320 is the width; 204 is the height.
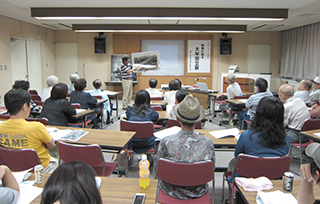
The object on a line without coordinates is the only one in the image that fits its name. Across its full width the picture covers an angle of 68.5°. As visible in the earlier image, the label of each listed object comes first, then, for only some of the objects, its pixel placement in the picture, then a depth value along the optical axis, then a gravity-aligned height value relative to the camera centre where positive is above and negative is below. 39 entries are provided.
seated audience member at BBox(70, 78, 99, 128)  4.59 -0.46
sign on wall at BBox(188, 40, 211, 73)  9.73 +0.79
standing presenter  7.55 -0.23
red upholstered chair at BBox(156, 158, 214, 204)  1.63 -0.70
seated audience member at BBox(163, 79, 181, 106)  4.57 -0.37
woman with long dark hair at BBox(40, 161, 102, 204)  0.82 -0.40
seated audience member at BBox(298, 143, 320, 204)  0.95 -0.55
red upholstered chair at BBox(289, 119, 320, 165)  3.12 -0.67
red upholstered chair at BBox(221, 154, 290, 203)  1.82 -0.72
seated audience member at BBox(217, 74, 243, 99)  5.57 -0.35
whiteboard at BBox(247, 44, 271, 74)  10.02 +0.69
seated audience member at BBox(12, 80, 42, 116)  3.72 -0.25
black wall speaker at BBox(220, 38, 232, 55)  9.59 +1.15
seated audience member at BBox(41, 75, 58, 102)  5.18 -0.26
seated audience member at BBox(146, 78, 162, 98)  5.32 -0.37
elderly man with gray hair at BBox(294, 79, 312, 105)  4.44 -0.29
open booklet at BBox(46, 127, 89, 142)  2.53 -0.68
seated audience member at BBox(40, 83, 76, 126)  3.31 -0.48
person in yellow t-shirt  2.08 -0.48
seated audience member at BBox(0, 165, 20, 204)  1.19 -0.61
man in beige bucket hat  1.70 -0.53
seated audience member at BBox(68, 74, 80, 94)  5.90 -0.15
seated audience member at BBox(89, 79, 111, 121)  5.43 -0.48
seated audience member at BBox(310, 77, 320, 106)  4.71 -0.39
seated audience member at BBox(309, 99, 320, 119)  3.56 -0.57
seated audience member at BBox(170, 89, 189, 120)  3.47 -0.32
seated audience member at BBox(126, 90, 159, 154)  3.14 -0.55
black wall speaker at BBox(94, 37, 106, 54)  9.55 +1.16
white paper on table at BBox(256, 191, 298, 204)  1.41 -0.76
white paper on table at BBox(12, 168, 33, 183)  1.59 -0.70
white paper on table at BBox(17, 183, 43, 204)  1.40 -0.74
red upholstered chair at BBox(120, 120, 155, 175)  2.99 -0.69
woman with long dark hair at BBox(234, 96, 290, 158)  1.99 -0.51
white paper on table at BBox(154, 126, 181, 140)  2.59 -0.67
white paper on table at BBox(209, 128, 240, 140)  2.66 -0.68
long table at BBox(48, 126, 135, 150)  2.36 -0.70
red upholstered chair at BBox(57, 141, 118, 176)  2.05 -0.71
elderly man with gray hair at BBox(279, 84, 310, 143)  3.30 -0.59
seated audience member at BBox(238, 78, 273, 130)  4.25 -0.36
